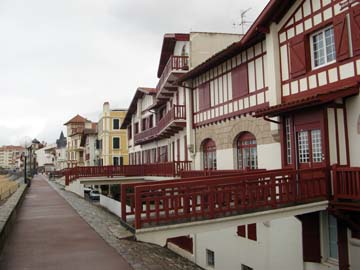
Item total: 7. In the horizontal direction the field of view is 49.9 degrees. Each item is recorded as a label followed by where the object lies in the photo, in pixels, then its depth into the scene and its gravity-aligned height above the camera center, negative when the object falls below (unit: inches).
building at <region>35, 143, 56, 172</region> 4532.5 +165.4
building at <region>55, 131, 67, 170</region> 3713.1 +167.9
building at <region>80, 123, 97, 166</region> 2406.7 +154.1
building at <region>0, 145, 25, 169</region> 6503.4 +298.1
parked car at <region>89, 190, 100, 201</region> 1270.8 -89.4
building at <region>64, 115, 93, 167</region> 2903.5 +237.9
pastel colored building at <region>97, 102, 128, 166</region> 2006.6 +157.2
